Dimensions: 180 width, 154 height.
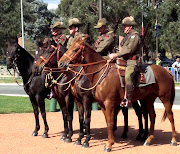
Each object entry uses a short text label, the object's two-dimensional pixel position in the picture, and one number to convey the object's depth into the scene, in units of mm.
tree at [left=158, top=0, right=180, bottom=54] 39938
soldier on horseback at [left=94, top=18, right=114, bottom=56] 9023
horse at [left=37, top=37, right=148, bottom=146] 8539
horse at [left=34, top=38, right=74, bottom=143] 8992
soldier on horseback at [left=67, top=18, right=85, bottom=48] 9516
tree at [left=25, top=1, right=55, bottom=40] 65938
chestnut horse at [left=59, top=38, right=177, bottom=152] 8008
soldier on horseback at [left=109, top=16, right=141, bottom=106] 7977
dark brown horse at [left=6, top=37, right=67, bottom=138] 9656
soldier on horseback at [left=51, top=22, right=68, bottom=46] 10062
